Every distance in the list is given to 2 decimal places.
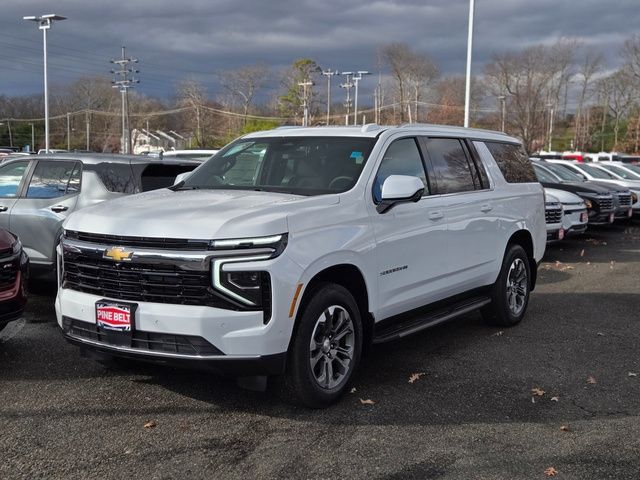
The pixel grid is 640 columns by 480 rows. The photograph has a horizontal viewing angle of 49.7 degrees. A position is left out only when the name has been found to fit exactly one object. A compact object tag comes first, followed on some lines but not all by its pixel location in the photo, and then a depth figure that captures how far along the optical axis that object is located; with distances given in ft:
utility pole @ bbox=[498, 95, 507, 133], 165.17
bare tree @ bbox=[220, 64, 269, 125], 241.96
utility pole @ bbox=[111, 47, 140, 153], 195.03
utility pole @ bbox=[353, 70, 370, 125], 148.95
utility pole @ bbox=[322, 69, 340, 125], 192.36
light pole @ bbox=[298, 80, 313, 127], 168.94
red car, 18.01
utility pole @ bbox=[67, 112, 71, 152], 274.36
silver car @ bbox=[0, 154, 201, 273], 24.71
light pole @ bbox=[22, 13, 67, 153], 126.89
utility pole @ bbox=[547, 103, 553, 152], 212.07
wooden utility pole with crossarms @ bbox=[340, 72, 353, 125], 208.13
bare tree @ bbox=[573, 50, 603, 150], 238.27
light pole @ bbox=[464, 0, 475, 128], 78.90
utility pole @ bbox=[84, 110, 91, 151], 263.29
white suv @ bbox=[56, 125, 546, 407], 13.55
